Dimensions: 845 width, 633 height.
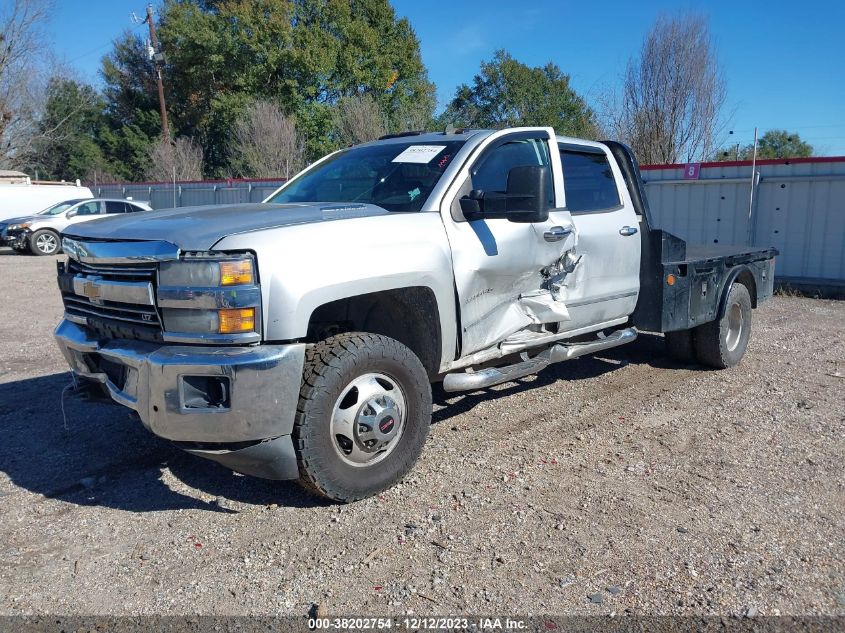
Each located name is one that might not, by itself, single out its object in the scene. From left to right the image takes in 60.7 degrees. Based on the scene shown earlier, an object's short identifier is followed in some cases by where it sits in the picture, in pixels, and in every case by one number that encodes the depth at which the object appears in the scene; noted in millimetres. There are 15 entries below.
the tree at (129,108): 45875
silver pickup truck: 3270
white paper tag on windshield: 4590
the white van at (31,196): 24516
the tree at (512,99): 39281
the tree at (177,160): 34281
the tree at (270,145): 29141
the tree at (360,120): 26281
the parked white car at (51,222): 19172
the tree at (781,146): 42625
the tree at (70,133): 45750
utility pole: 35903
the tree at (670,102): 20391
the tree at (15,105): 40375
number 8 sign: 13469
